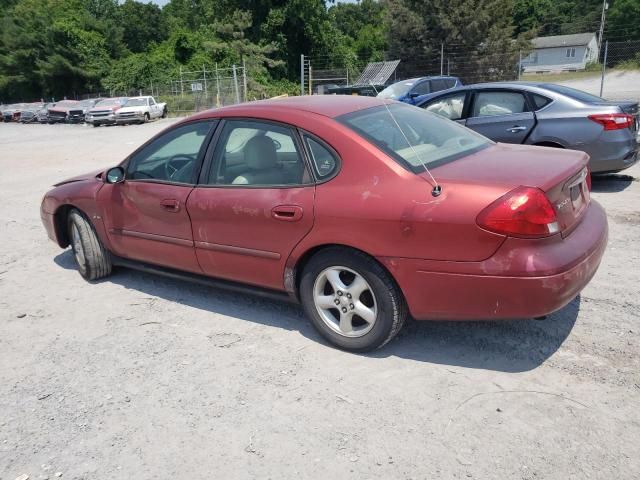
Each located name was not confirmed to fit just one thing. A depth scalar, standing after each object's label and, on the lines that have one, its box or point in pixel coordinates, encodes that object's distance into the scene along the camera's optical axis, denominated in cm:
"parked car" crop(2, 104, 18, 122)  4447
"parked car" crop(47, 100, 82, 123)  3681
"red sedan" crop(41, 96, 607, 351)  298
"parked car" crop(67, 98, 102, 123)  3594
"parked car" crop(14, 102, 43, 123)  4084
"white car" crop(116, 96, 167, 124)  3142
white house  6819
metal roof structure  2727
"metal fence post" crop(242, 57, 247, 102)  2924
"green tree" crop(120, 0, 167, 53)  8512
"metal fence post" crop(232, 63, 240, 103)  2852
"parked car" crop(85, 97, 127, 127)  3156
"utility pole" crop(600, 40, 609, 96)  1836
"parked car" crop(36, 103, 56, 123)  3924
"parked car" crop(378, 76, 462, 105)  1544
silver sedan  677
